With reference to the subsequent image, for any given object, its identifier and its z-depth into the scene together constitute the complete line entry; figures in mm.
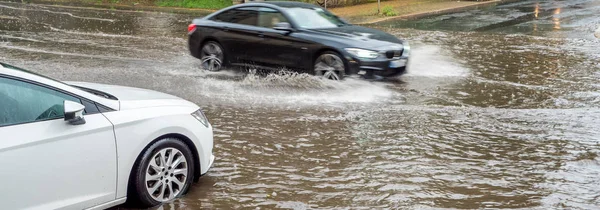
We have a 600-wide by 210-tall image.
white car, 3818
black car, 9625
